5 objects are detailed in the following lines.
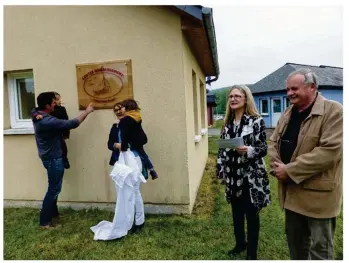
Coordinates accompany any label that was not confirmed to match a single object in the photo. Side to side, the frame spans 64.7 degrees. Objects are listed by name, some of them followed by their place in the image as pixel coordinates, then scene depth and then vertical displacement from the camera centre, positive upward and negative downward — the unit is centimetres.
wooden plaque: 431 +56
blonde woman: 285 -52
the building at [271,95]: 2180 +142
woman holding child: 362 -27
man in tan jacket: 228 -46
